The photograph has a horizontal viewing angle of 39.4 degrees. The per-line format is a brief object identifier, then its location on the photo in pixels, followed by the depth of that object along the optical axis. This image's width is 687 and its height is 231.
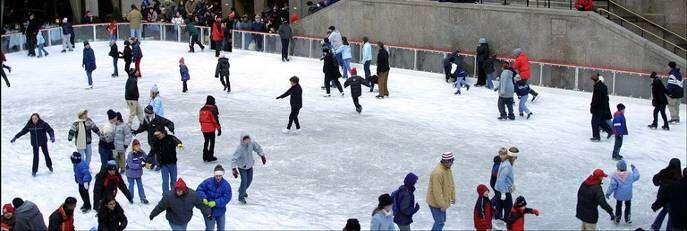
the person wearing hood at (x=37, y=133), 14.99
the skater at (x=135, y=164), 13.05
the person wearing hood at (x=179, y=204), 10.60
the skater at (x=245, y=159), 13.04
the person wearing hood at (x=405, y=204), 10.74
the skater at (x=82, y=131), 14.92
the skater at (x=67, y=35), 29.01
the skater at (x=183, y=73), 21.97
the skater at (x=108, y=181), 11.95
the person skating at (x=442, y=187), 11.26
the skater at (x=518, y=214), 10.96
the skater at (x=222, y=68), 21.98
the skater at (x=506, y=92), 18.92
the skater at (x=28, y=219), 10.56
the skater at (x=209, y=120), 15.33
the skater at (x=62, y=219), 10.52
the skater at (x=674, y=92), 18.72
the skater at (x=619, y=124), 15.55
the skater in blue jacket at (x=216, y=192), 11.19
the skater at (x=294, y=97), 17.41
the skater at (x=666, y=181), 11.62
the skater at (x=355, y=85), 19.38
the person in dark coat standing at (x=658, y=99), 18.09
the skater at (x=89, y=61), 22.62
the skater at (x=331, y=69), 21.14
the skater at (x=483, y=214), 11.34
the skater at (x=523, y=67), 21.03
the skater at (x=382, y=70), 21.22
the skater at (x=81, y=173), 12.80
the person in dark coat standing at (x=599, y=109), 16.97
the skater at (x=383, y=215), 9.91
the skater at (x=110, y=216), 10.74
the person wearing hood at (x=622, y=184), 12.32
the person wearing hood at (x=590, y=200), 11.20
